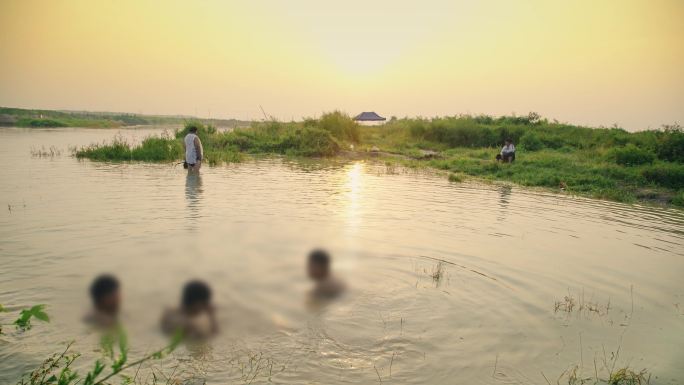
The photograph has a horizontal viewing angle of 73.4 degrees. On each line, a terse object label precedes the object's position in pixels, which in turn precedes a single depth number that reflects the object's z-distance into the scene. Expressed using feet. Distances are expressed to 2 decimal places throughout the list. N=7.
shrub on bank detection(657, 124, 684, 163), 70.38
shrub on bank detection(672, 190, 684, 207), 48.03
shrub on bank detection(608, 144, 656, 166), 66.69
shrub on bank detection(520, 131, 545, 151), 97.35
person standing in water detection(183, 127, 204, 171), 49.06
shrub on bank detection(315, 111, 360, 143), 104.55
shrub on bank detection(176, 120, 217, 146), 89.15
